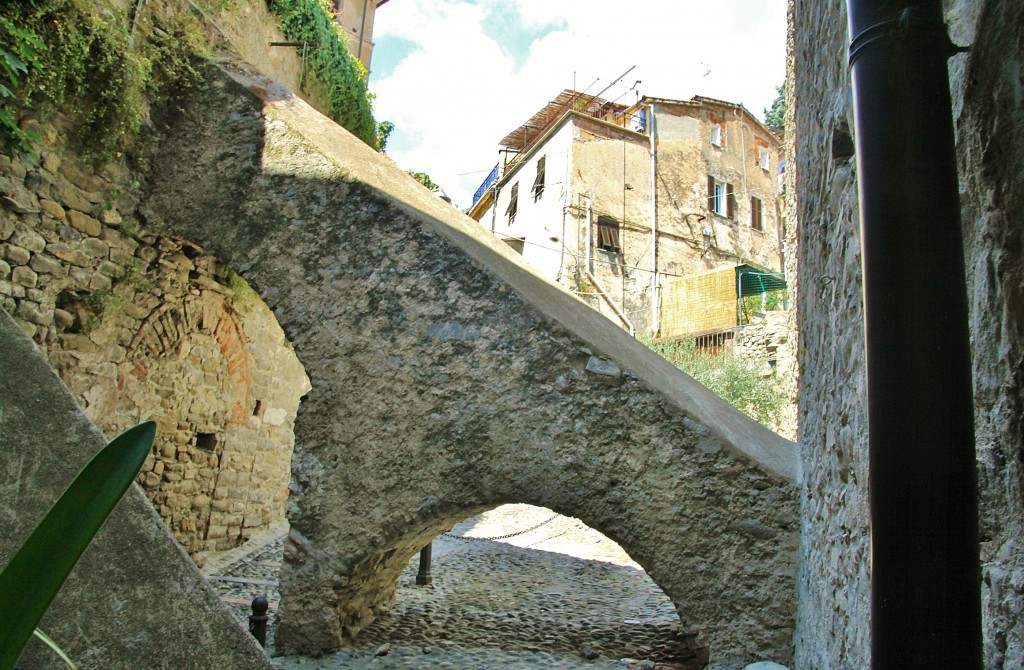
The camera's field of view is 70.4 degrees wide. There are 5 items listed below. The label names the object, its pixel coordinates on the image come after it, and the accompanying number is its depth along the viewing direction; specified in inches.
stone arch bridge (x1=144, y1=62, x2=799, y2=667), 128.2
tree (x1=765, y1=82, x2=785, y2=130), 945.4
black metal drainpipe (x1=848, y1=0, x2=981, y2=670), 43.6
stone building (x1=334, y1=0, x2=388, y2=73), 435.2
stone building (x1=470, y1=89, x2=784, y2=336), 700.7
